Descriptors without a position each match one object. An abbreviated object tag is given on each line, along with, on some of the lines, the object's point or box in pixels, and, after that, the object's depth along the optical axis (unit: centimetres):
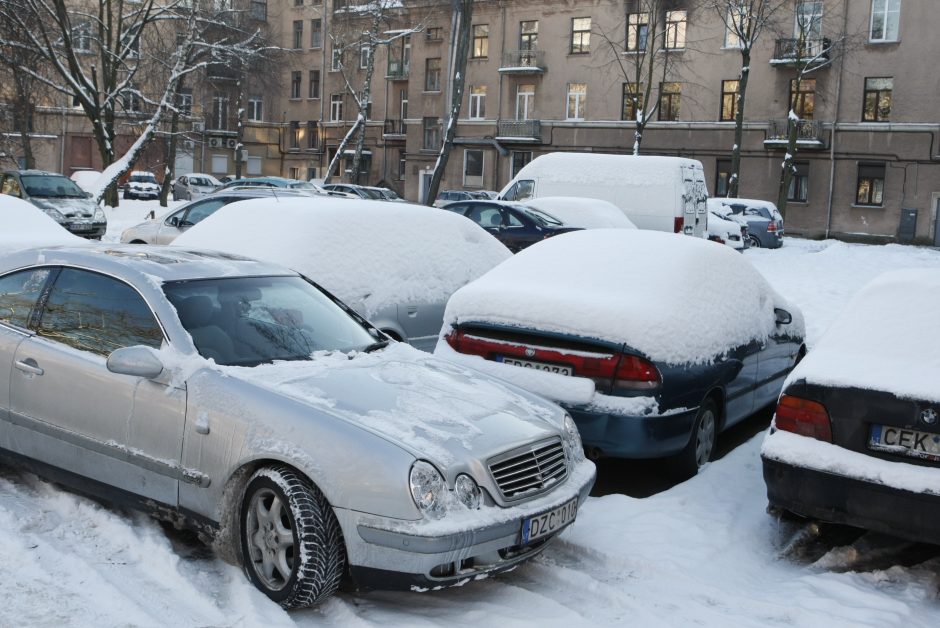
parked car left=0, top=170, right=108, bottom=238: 2248
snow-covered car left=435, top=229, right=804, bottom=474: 576
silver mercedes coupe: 389
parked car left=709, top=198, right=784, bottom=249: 2958
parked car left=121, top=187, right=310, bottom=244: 1465
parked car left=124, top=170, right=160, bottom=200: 5086
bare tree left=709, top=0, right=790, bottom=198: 3716
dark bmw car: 449
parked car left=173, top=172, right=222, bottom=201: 4469
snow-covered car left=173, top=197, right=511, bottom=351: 769
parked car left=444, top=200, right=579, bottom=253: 1769
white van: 2261
